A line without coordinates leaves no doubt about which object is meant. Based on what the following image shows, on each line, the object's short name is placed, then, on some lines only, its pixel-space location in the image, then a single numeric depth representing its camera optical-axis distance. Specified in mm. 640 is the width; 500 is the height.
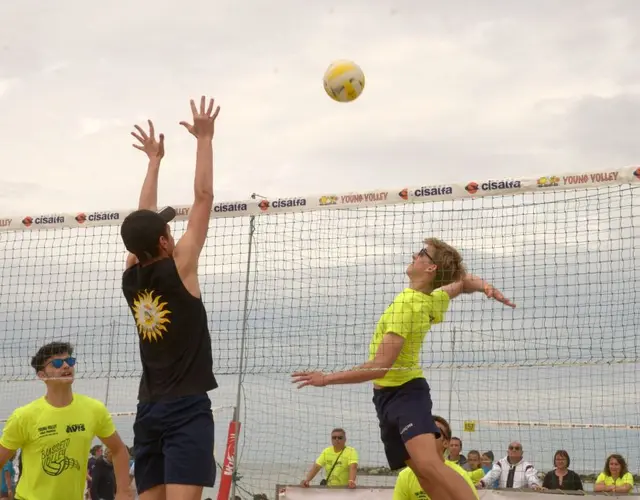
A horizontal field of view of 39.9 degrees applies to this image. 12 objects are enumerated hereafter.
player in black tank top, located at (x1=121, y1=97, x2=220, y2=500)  4934
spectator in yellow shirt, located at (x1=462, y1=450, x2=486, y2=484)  14610
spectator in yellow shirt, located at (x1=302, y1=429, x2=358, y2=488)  14195
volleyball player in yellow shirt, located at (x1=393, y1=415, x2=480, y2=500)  7551
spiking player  6625
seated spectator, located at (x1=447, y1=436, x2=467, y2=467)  13523
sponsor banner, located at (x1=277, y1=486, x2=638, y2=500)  10977
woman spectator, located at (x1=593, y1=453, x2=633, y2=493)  12273
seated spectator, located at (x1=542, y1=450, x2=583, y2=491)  12750
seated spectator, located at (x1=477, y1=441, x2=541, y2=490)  12594
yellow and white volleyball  8211
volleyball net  8477
